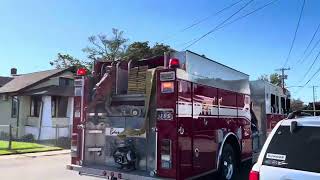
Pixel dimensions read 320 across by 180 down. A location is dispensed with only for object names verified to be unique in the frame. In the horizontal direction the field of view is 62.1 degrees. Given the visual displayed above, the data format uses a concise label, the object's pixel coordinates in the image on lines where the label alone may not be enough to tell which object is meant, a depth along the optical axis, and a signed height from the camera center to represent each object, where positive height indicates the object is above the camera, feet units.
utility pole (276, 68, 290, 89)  154.79 +23.51
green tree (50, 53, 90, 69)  119.20 +22.80
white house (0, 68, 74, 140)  59.29 +0.72
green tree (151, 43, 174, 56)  103.79 +24.79
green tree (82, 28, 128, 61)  114.30 +27.34
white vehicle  8.48 -1.37
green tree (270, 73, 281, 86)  177.95 +23.16
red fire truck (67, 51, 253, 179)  15.02 -0.53
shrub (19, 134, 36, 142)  57.66 -6.22
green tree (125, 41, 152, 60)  104.77 +24.72
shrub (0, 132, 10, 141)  59.30 -5.87
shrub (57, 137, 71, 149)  49.71 -6.15
